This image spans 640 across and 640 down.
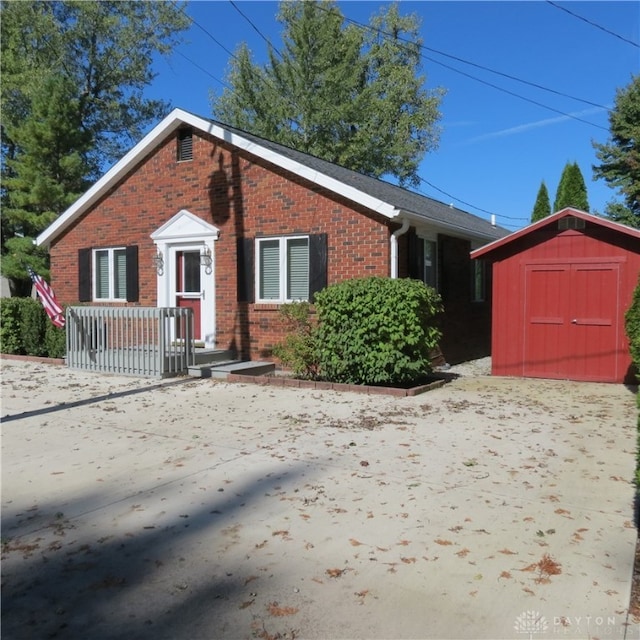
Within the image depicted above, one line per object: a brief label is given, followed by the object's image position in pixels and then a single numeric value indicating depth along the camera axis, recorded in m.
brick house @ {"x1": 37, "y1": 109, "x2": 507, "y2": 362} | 10.77
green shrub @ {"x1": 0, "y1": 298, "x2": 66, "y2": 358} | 12.63
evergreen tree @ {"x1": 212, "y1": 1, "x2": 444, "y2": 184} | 31.64
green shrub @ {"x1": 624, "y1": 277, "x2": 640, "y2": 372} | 8.29
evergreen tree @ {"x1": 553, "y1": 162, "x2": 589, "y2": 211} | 23.75
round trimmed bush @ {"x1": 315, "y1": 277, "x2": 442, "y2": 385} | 8.55
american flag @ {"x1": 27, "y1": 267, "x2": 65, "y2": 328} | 11.51
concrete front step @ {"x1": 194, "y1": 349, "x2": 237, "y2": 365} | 11.07
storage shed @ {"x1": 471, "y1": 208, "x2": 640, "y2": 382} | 9.53
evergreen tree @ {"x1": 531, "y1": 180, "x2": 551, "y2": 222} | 26.72
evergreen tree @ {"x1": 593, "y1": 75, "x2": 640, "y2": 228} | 26.62
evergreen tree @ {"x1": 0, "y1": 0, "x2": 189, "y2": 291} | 20.28
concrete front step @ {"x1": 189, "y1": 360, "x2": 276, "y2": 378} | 10.31
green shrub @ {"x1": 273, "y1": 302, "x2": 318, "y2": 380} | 9.62
